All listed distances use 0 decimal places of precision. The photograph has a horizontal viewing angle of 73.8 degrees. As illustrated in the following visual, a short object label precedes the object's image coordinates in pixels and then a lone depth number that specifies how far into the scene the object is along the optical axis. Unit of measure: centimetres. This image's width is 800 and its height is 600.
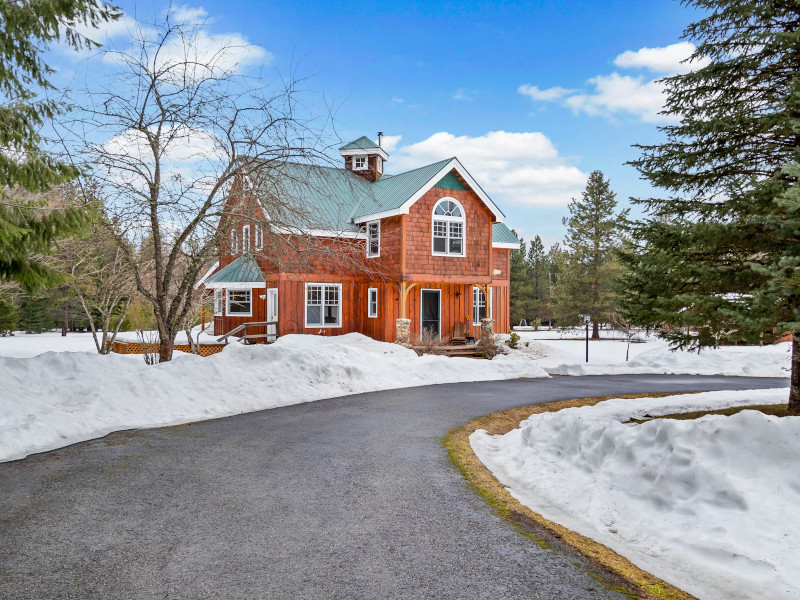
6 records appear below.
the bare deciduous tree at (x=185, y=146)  1112
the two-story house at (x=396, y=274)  2220
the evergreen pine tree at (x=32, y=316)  4540
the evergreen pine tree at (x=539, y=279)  6017
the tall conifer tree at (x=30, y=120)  810
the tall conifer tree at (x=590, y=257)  3875
